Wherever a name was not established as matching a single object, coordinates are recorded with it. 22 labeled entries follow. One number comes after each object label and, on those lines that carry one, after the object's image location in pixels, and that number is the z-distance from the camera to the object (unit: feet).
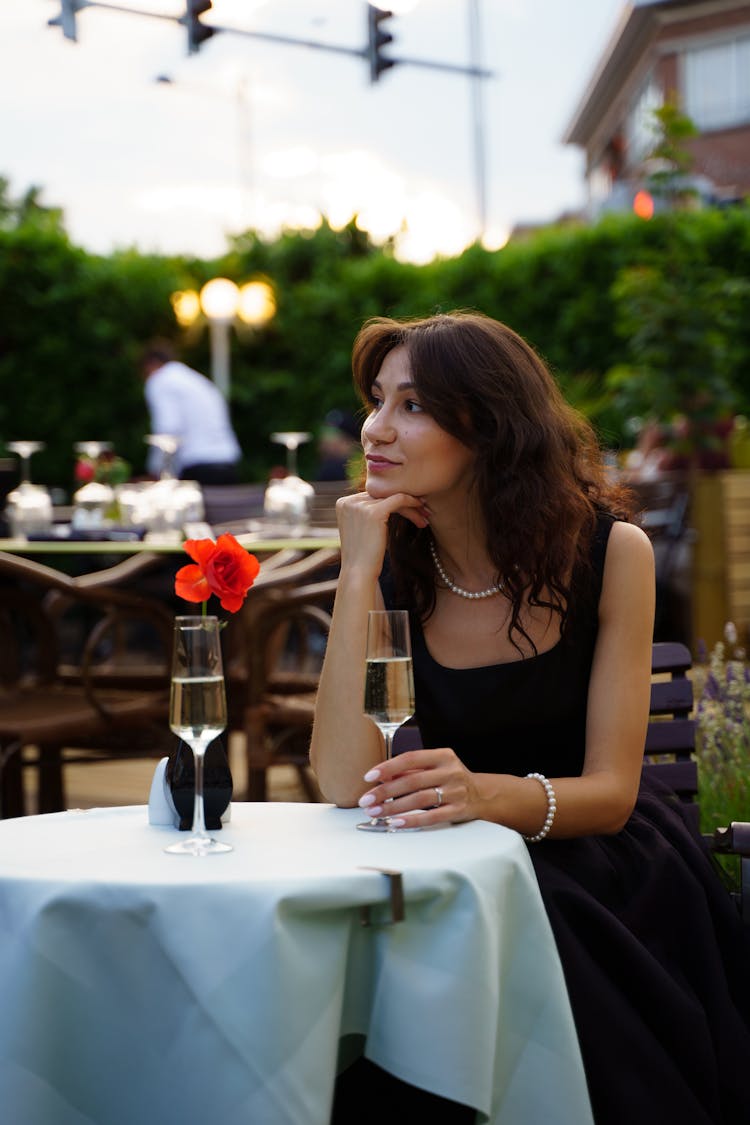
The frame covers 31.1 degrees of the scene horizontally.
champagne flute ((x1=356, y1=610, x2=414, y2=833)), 5.56
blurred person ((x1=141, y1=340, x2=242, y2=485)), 28.12
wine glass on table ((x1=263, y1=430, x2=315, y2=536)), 16.70
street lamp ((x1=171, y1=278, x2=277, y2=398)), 36.01
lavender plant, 9.63
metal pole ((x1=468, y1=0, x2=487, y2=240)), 69.51
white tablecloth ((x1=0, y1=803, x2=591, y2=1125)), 4.55
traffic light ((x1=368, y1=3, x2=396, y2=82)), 26.32
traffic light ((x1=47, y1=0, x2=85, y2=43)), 22.04
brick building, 85.51
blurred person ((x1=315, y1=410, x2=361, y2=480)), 30.53
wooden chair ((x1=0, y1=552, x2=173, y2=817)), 12.71
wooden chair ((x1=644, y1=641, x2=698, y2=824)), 8.12
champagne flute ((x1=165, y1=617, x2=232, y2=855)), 5.14
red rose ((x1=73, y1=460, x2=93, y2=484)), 19.27
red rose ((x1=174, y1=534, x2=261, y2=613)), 5.65
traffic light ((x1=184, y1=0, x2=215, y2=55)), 21.99
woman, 6.11
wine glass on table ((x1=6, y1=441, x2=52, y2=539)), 16.87
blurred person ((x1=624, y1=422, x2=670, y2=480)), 26.25
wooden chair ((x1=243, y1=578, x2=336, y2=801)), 12.69
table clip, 4.66
